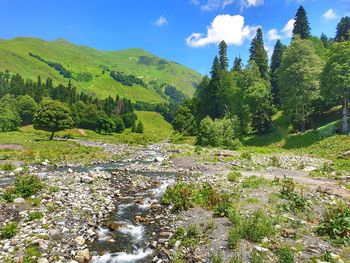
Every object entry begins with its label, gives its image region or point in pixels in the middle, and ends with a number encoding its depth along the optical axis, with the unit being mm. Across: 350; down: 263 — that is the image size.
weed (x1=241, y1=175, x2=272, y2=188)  25047
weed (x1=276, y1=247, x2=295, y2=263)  12850
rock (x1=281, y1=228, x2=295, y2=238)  15570
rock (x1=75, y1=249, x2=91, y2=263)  13756
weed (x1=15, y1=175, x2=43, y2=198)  21180
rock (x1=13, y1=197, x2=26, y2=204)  19906
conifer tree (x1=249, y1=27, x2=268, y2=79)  85550
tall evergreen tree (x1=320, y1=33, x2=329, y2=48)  106656
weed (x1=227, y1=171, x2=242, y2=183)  27247
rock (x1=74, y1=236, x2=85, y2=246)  15273
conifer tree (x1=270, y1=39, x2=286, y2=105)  78938
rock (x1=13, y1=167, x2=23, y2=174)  30423
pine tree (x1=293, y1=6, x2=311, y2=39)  88188
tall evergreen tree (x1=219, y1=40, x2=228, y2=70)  99562
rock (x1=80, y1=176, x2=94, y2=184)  26828
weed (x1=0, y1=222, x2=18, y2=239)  15012
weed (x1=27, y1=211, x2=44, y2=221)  17484
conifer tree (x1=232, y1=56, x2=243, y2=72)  108812
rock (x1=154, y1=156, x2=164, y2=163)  43159
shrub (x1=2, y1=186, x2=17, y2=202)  19938
